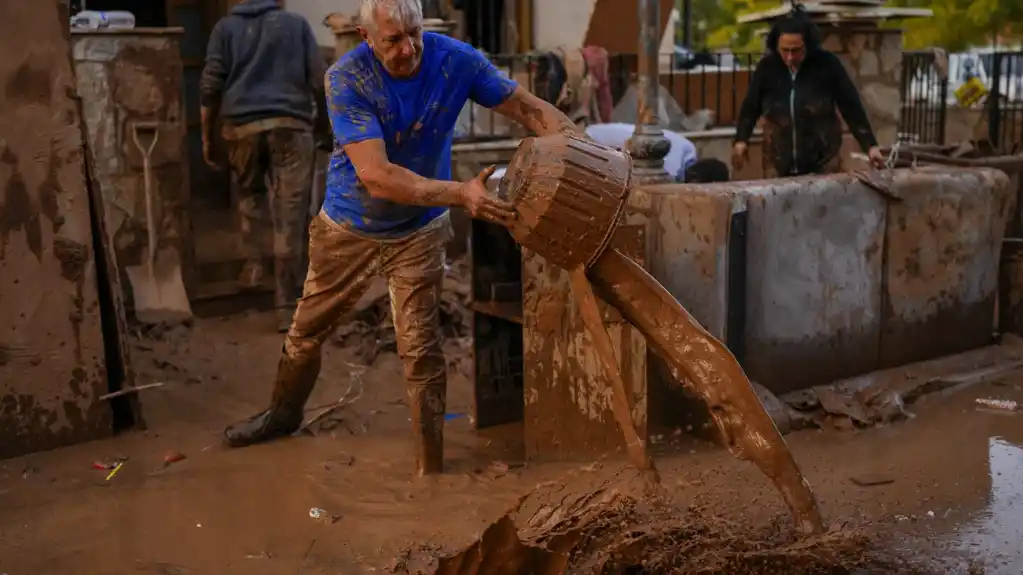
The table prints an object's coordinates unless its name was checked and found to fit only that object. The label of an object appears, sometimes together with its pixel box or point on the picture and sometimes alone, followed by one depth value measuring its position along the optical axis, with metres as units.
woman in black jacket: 6.09
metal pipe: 5.30
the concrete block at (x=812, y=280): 4.81
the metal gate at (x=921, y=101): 12.73
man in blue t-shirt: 3.68
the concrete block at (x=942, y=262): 5.36
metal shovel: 6.76
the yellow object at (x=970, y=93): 14.15
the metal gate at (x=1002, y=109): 11.85
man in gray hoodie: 6.55
